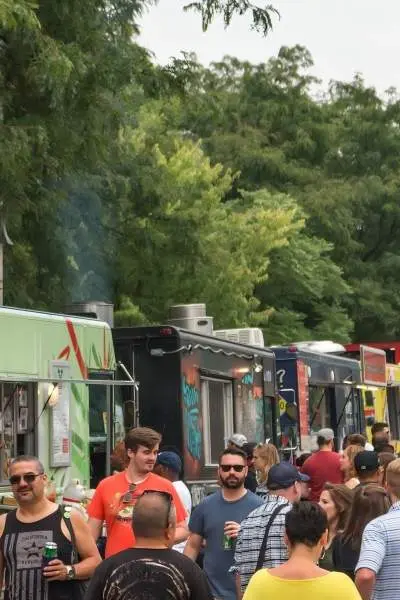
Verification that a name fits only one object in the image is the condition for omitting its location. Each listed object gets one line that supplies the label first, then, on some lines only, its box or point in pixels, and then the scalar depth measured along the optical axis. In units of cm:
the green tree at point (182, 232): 3555
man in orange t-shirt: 1152
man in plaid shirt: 1057
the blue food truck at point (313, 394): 3101
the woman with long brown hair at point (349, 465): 1667
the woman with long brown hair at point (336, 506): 1196
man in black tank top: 955
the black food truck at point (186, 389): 2277
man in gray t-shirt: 1167
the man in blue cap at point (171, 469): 1543
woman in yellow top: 708
